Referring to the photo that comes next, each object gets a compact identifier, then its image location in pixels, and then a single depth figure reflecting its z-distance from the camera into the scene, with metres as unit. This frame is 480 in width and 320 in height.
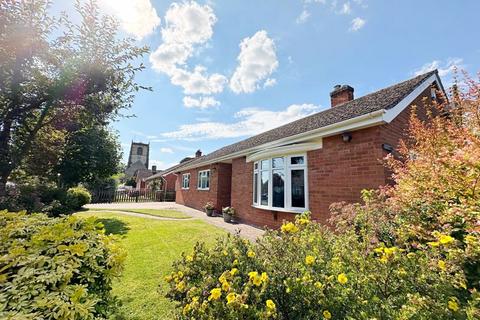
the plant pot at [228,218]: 12.03
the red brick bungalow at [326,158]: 6.44
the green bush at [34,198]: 8.19
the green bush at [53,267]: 1.43
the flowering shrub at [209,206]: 14.18
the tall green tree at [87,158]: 14.02
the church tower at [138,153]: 77.19
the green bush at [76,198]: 13.20
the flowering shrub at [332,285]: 1.93
